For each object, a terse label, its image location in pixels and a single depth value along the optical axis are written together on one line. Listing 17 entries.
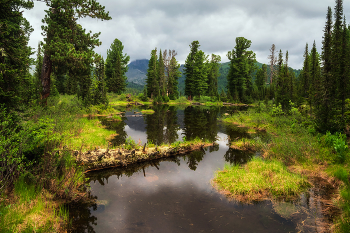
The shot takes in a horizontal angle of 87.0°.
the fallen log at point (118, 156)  8.53
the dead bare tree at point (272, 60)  56.72
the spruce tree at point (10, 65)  6.34
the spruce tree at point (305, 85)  32.48
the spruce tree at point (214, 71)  60.75
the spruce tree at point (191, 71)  59.06
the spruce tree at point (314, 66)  35.25
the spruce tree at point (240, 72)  57.56
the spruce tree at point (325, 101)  10.39
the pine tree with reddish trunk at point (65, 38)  13.54
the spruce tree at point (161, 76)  56.03
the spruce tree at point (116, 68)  54.06
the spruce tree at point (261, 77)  70.69
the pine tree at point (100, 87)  25.03
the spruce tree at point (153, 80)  55.34
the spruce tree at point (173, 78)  57.88
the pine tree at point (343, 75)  10.24
